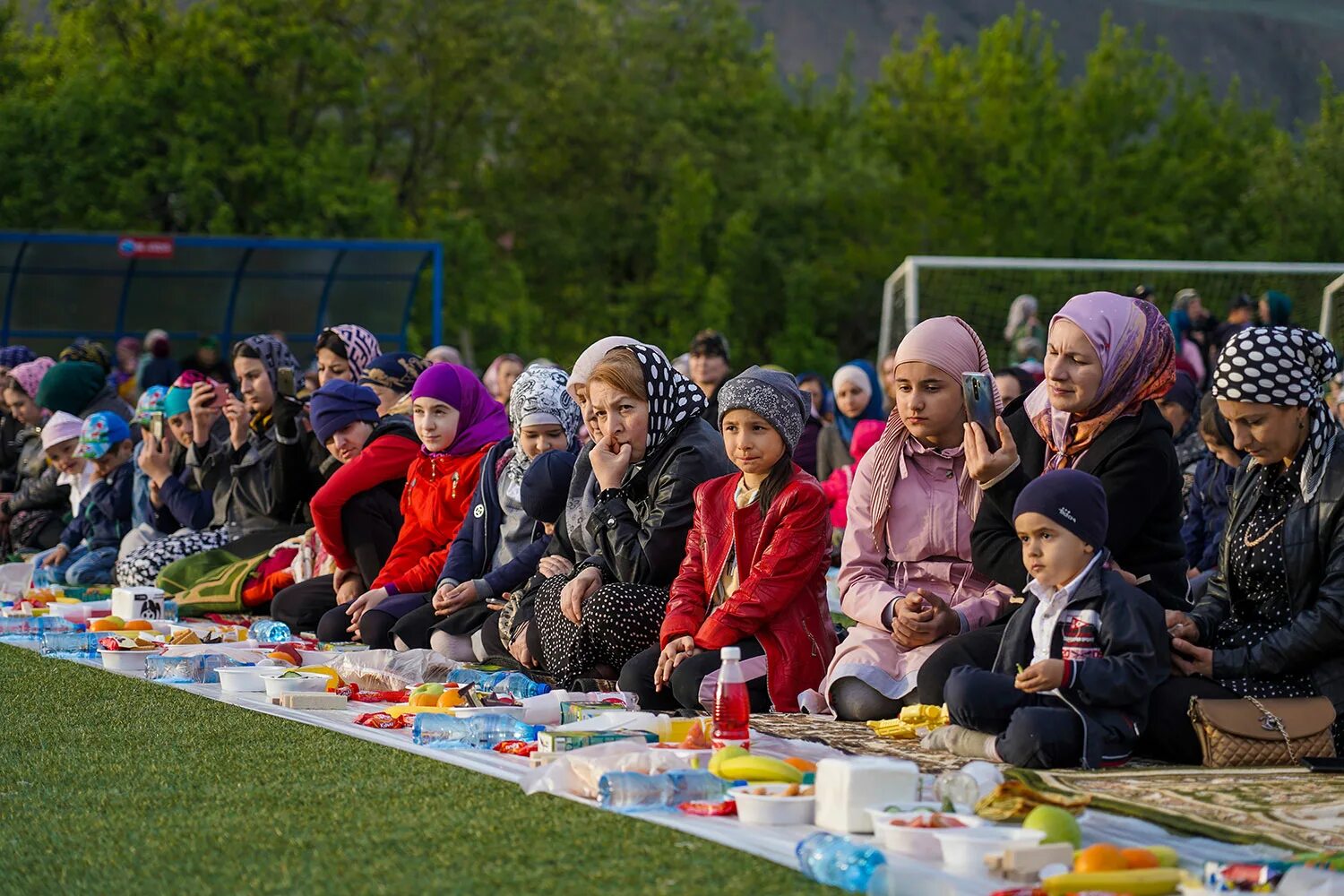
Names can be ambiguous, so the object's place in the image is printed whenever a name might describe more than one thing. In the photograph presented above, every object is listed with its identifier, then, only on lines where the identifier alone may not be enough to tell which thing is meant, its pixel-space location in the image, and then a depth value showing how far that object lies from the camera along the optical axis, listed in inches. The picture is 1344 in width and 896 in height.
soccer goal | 808.3
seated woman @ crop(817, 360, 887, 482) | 471.2
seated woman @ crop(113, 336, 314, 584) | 362.9
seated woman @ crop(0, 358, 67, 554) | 445.7
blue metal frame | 827.4
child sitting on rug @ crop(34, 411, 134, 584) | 408.8
